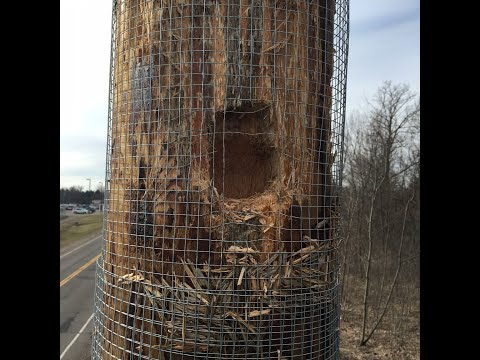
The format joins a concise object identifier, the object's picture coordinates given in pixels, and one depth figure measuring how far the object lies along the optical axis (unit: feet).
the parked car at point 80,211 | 199.57
